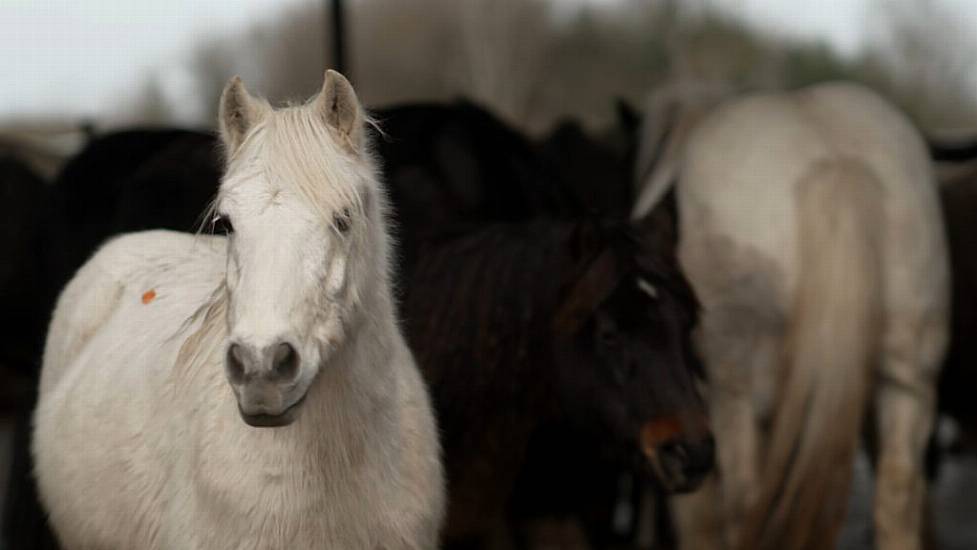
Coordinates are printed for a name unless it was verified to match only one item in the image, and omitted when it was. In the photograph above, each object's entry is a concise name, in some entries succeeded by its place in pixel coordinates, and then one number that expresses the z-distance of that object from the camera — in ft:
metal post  47.32
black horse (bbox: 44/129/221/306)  38.19
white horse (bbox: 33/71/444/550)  18.22
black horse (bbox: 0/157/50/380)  54.29
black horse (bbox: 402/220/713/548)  28.96
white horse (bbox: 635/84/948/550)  33.78
